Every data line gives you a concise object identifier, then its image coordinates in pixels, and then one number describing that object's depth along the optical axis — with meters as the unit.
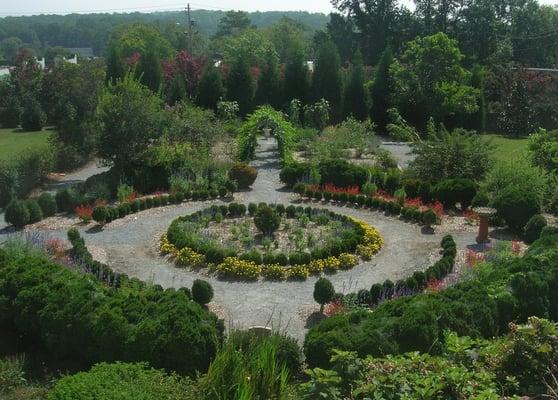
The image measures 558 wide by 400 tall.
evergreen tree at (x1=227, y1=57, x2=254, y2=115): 31.31
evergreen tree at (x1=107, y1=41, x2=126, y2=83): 33.50
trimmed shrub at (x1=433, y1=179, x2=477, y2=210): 16.31
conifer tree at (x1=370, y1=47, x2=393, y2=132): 31.12
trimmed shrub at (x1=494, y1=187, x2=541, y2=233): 14.70
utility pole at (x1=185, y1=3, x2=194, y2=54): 46.75
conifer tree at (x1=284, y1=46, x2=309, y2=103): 31.84
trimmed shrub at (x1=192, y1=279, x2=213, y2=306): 10.50
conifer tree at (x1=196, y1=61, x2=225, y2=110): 31.02
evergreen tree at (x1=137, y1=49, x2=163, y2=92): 33.47
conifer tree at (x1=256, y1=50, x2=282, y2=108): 32.19
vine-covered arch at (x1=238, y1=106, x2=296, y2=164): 21.20
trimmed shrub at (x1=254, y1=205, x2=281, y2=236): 14.09
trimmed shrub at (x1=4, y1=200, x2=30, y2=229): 15.45
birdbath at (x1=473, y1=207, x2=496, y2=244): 14.03
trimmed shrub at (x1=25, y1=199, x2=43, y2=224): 15.88
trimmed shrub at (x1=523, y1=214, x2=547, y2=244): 13.84
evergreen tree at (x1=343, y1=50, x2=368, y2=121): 30.78
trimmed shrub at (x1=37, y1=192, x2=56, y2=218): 16.42
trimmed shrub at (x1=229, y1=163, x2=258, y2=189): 18.55
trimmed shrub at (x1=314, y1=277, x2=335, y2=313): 10.24
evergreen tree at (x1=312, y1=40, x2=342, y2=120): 31.25
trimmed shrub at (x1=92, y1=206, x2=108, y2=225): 15.12
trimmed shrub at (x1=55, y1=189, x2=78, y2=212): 16.75
